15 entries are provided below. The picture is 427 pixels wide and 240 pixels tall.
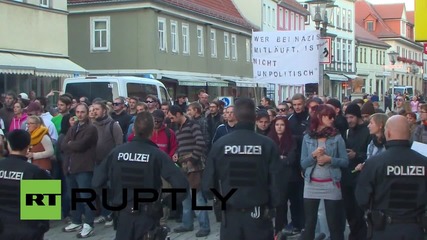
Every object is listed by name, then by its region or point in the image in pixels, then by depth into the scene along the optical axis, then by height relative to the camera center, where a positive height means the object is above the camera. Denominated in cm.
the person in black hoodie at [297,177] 906 -107
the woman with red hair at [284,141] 870 -56
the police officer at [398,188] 558 -76
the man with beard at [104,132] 972 -48
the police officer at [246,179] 603 -73
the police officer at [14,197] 577 -84
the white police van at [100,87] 1709 +30
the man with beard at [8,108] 1214 -16
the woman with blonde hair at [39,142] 955 -62
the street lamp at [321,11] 1602 +209
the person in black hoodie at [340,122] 901 -33
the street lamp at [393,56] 2731 +167
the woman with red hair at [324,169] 779 -83
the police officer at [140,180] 603 -74
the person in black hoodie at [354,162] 838 -81
